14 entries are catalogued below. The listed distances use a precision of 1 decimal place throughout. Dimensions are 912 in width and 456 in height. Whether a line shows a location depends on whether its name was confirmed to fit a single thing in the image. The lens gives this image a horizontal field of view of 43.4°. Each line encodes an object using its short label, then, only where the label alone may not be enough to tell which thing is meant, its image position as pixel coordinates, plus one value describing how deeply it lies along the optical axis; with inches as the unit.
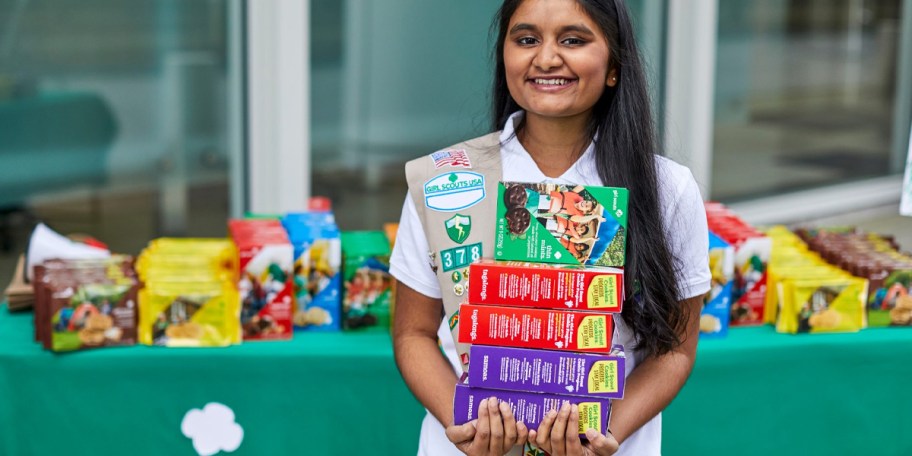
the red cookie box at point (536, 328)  65.3
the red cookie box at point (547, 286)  65.4
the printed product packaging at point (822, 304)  120.7
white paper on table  122.3
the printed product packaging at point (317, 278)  116.0
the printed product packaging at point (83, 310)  108.7
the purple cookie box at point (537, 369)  65.6
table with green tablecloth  112.5
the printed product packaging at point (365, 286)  117.3
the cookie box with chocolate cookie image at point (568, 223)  67.0
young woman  69.6
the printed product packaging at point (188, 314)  111.1
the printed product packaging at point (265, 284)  112.7
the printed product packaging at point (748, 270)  121.7
